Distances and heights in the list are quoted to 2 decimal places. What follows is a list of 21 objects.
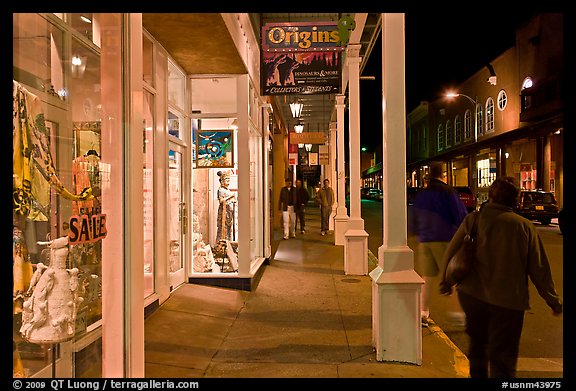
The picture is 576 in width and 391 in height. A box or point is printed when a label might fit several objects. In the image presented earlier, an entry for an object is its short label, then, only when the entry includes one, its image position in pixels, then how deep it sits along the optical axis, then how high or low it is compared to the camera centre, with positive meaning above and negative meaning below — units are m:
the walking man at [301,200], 17.08 -0.21
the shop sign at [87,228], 3.44 -0.23
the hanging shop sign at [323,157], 21.03 +1.70
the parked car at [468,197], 26.45 -0.26
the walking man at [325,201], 17.73 -0.25
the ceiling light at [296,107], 15.01 +2.86
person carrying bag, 3.37 -0.67
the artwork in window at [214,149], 8.38 +0.85
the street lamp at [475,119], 38.31 +6.12
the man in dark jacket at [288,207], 15.52 -0.40
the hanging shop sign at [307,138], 16.97 +2.10
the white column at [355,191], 9.94 +0.07
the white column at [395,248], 4.83 -0.58
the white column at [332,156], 20.71 +1.74
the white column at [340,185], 13.84 +0.28
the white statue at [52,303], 3.23 -0.74
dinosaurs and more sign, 8.70 +2.59
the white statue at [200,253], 8.27 -1.02
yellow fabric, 3.22 +0.28
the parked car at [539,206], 20.81 -0.65
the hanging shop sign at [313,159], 22.14 +1.72
